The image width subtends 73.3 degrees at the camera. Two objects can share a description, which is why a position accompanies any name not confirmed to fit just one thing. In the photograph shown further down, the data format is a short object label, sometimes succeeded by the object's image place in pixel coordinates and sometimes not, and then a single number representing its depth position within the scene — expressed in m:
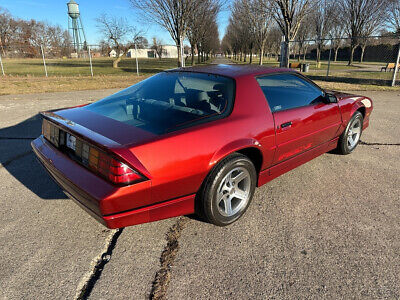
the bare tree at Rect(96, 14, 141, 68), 33.50
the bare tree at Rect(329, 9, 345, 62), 31.23
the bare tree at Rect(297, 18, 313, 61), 32.69
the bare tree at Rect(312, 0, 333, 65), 30.66
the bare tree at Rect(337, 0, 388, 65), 27.35
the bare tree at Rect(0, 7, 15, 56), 61.86
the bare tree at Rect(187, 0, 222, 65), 16.66
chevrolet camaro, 1.90
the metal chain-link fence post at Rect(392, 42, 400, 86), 11.36
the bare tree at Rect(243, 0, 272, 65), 20.41
